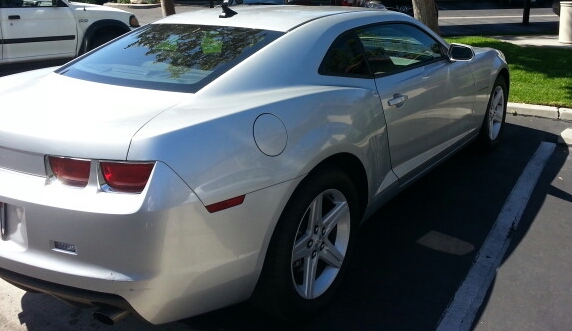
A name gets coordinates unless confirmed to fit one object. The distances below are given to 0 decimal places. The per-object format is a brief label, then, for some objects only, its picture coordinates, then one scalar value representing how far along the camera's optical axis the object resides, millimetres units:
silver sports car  2441
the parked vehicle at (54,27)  9555
